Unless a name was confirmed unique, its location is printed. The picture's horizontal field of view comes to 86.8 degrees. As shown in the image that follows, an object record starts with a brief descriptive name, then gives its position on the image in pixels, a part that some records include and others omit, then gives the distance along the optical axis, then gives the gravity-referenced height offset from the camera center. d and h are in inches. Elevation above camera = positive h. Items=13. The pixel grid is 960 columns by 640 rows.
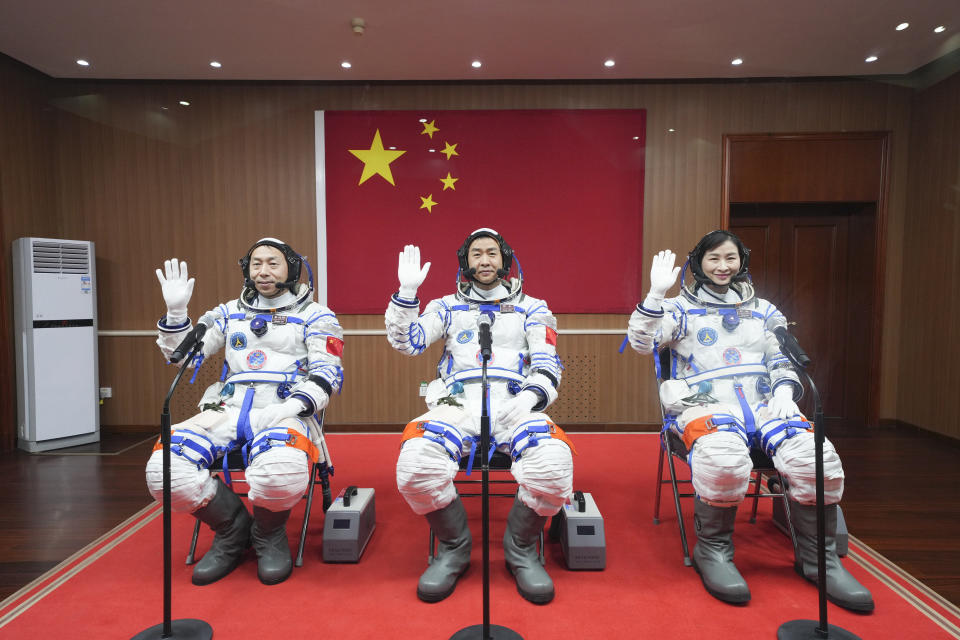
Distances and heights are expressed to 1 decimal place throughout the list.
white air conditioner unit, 169.9 -18.8
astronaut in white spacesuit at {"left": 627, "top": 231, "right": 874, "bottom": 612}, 82.7 -20.1
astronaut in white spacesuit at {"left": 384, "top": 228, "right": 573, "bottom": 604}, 82.9 -21.2
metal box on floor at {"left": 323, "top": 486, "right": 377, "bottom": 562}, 94.9 -45.3
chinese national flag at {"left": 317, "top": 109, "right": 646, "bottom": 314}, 187.9 +35.9
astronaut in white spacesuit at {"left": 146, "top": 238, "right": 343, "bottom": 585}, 85.1 -21.4
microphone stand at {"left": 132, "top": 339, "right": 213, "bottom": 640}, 67.2 -48.6
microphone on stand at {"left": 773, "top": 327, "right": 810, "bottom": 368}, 68.3 -7.4
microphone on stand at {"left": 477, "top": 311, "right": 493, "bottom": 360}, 65.7 -6.3
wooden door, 194.1 +5.1
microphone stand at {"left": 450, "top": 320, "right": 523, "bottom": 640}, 64.4 -32.4
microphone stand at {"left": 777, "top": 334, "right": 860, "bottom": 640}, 68.7 -38.9
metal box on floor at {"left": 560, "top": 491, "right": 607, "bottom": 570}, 92.1 -45.2
